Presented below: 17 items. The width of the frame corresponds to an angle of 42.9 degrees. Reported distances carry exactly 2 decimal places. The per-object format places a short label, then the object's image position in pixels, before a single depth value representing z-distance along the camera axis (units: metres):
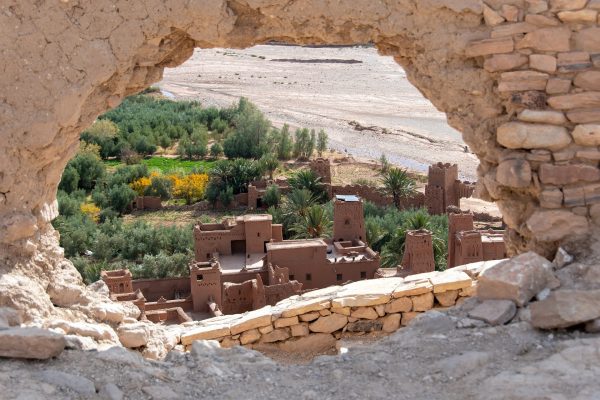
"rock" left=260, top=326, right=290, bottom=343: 6.64
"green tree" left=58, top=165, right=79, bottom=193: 32.52
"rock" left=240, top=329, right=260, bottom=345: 6.59
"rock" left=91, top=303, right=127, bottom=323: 5.45
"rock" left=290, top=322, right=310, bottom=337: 6.58
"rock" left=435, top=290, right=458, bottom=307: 6.37
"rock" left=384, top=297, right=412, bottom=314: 6.41
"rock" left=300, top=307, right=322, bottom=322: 6.57
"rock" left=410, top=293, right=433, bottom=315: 6.36
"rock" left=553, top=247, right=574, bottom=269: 4.91
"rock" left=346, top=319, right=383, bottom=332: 6.45
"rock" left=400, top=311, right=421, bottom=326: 6.38
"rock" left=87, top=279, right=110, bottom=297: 6.12
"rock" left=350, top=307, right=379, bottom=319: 6.47
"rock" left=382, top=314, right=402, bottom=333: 6.47
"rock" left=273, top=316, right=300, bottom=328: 6.60
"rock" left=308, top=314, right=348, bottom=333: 6.55
